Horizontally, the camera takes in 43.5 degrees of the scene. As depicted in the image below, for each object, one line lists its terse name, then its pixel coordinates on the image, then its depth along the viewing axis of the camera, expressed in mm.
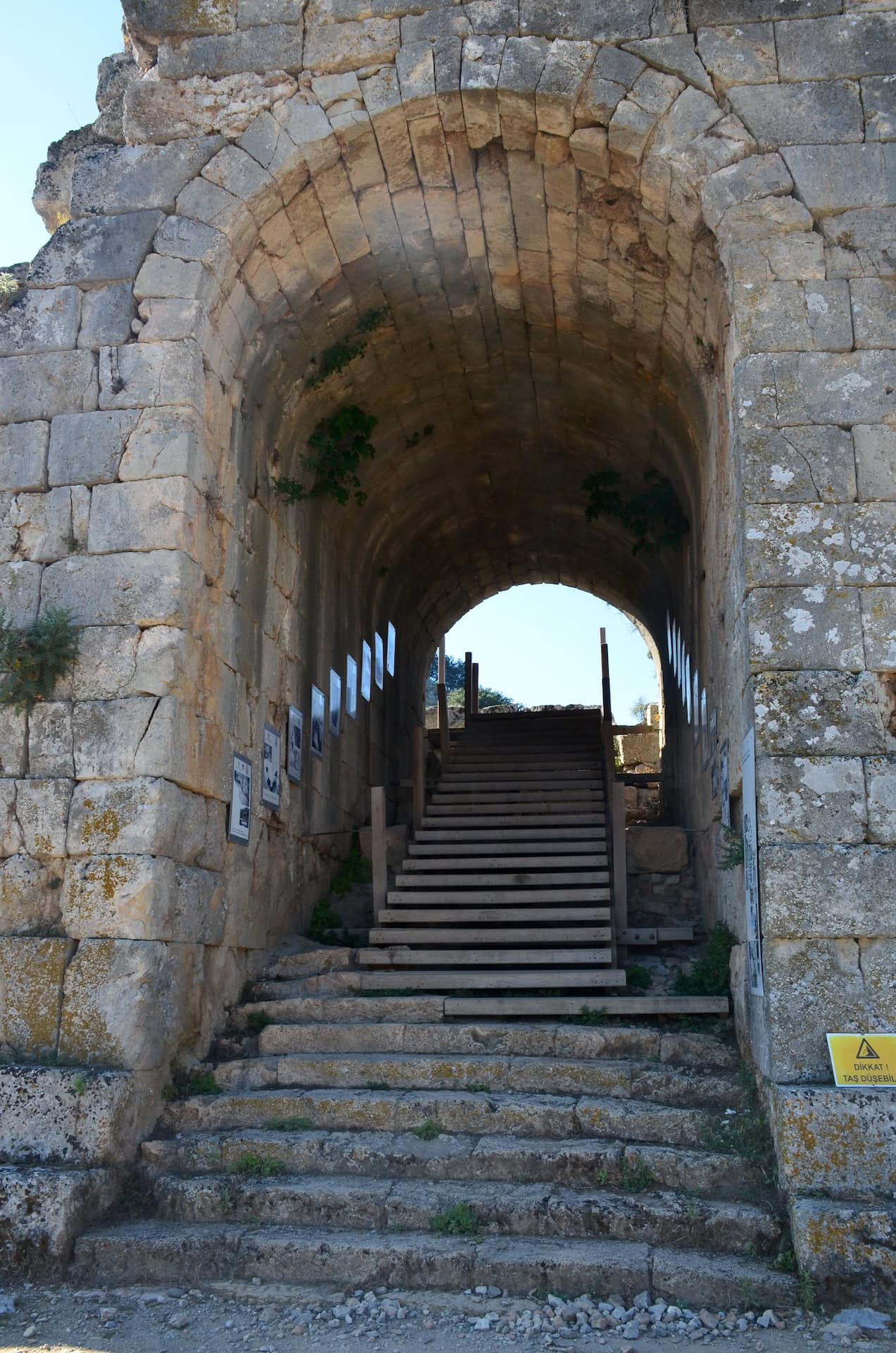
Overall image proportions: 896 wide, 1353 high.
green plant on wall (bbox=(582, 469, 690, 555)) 9070
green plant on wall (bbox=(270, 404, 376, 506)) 7957
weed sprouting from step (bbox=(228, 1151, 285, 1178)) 4820
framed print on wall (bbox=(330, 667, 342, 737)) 9008
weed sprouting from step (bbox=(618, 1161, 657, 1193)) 4520
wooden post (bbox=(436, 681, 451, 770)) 11734
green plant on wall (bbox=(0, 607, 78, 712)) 5441
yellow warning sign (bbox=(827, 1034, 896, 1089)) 4352
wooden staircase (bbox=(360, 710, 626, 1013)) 6637
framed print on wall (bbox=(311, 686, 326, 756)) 8281
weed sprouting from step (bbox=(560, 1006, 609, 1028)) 5949
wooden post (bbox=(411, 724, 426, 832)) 9328
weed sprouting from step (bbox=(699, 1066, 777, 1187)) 4496
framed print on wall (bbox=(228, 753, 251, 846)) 6316
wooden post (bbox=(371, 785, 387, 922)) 7824
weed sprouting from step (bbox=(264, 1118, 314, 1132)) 5102
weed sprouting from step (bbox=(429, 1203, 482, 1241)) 4344
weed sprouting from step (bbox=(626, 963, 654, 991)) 6680
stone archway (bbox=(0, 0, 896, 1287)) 4887
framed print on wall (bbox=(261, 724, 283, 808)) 6996
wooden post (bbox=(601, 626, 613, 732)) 12187
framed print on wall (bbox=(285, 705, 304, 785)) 7543
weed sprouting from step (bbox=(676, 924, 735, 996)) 6137
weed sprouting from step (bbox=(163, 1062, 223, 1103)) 5387
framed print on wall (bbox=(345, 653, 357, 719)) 9680
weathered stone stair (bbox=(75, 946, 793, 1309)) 4184
